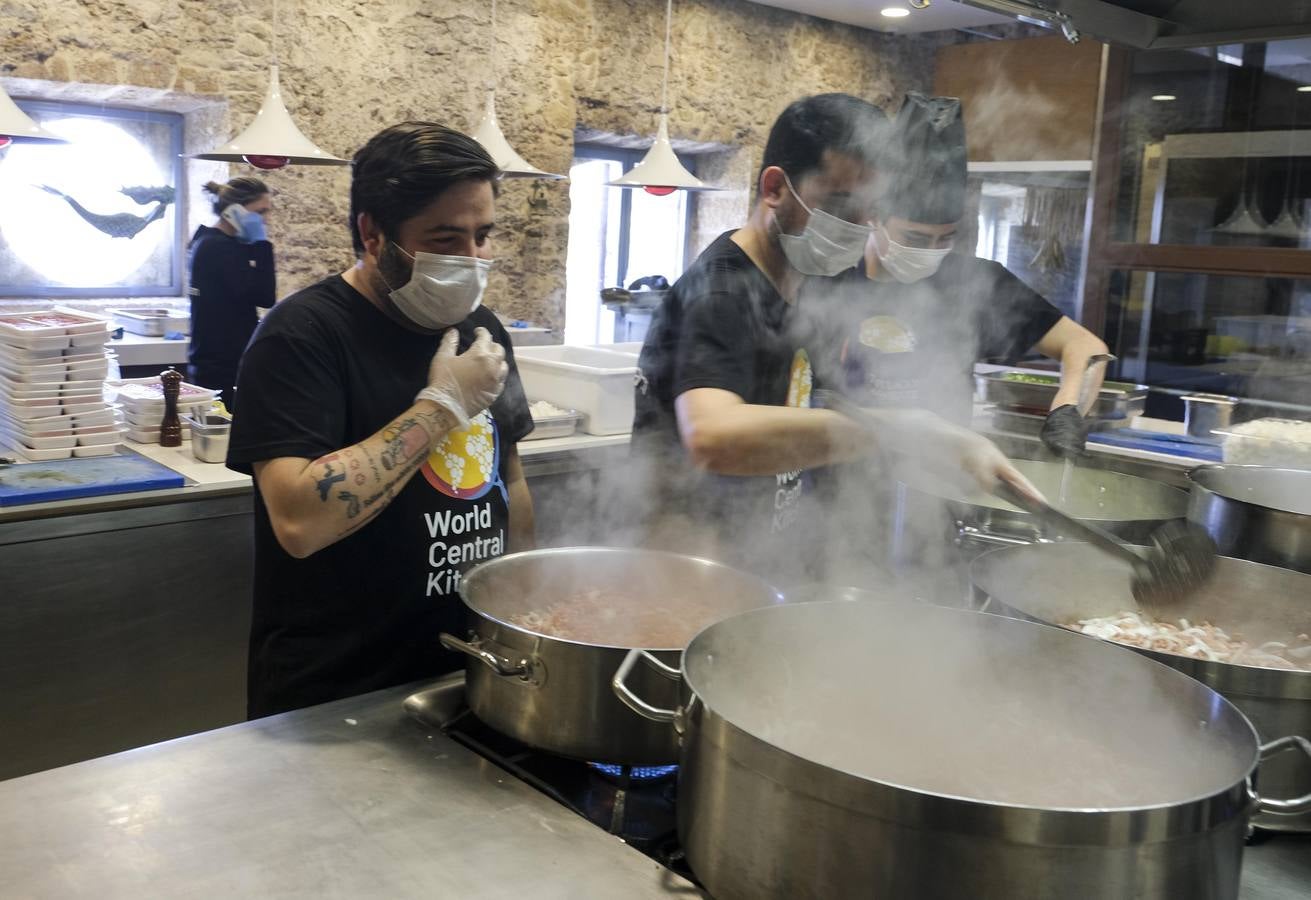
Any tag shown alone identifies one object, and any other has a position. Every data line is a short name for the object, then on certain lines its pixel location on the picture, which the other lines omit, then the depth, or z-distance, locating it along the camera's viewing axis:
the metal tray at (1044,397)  3.72
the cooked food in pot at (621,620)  1.34
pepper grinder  3.37
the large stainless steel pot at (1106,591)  1.36
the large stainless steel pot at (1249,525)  1.46
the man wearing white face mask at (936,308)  2.02
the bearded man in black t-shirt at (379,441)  1.48
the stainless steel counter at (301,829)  0.92
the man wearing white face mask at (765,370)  1.64
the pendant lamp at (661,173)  4.78
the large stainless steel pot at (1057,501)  1.60
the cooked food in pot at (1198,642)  1.23
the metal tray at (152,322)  5.68
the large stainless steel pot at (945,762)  0.71
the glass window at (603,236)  7.90
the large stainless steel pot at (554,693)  1.06
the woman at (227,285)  5.06
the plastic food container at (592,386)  3.79
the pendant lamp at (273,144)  3.66
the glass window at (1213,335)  4.75
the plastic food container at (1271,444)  2.60
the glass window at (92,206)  5.73
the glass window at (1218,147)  4.60
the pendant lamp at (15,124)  3.14
